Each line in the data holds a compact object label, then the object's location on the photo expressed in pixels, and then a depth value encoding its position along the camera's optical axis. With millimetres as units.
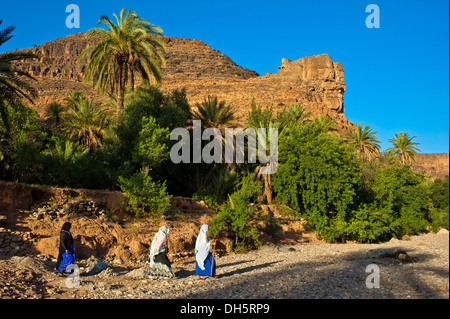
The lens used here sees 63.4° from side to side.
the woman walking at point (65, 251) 9375
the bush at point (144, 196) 16000
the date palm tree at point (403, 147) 45531
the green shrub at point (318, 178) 21391
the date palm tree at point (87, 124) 30922
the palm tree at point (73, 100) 36312
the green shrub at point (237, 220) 16188
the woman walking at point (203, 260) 9484
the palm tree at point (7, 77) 13695
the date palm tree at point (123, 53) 19422
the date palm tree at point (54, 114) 36969
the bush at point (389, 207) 21875
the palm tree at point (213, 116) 24188
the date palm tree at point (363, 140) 39312
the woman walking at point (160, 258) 9477
